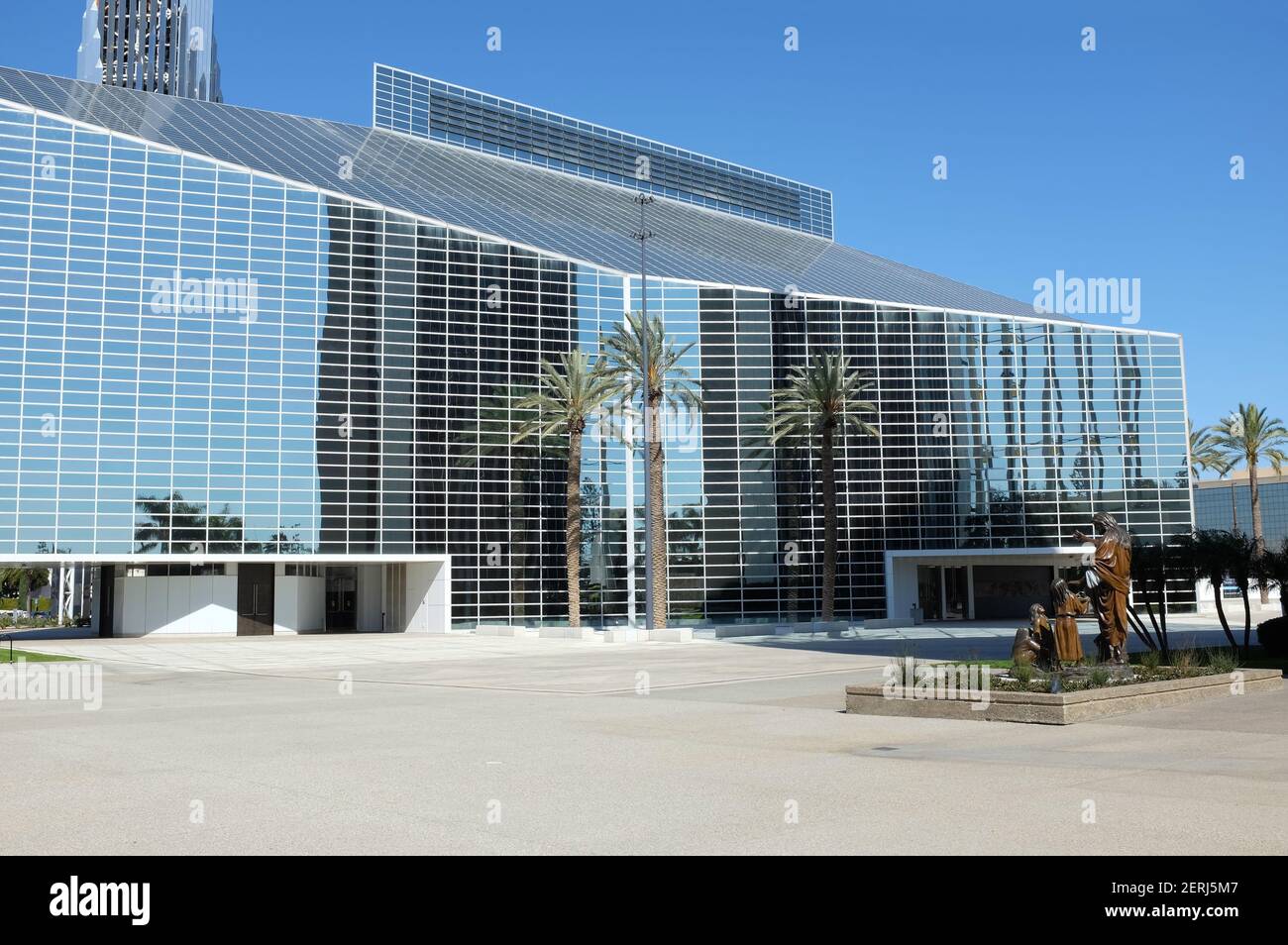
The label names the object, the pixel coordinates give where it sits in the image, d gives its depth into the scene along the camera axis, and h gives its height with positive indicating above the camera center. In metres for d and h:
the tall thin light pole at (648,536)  43.41 +1.02
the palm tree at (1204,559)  24.58 -0.10
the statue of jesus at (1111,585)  17.73 -0.46
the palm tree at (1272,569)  26.75 -0.36
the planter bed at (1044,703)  14.80 -2.00
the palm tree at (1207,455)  78.69 +6.92
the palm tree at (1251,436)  74.38 +7.66
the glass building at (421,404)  52.28 +7.90
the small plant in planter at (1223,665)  19.36 -1.87
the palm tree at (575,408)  50.53 +6.92
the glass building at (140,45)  149.00 +69.35
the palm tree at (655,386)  50.19 +8.09
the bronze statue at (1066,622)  17.20 -0.98
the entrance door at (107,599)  56.59 -1.36
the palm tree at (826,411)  52.41 +7.06
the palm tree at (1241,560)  24.72 -0.13
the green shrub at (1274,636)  27.81 -2.00
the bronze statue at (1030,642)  17.78 -1.38
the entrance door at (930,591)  63.62 -1.83
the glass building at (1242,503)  142.62 +6.48
